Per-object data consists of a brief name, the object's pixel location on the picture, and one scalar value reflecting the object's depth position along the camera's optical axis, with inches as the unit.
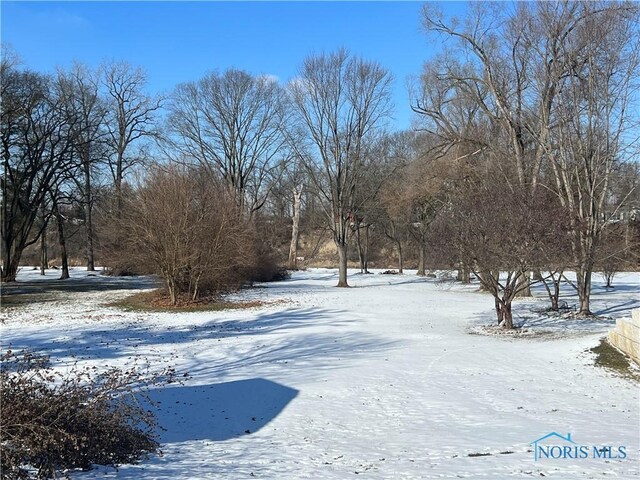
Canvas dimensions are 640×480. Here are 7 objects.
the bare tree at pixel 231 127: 1796.3
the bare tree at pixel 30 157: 1369.3
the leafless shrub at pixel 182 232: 925.2
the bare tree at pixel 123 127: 1855.3
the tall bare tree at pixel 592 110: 770.8
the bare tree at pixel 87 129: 1587.1
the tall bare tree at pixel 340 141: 1411.2
